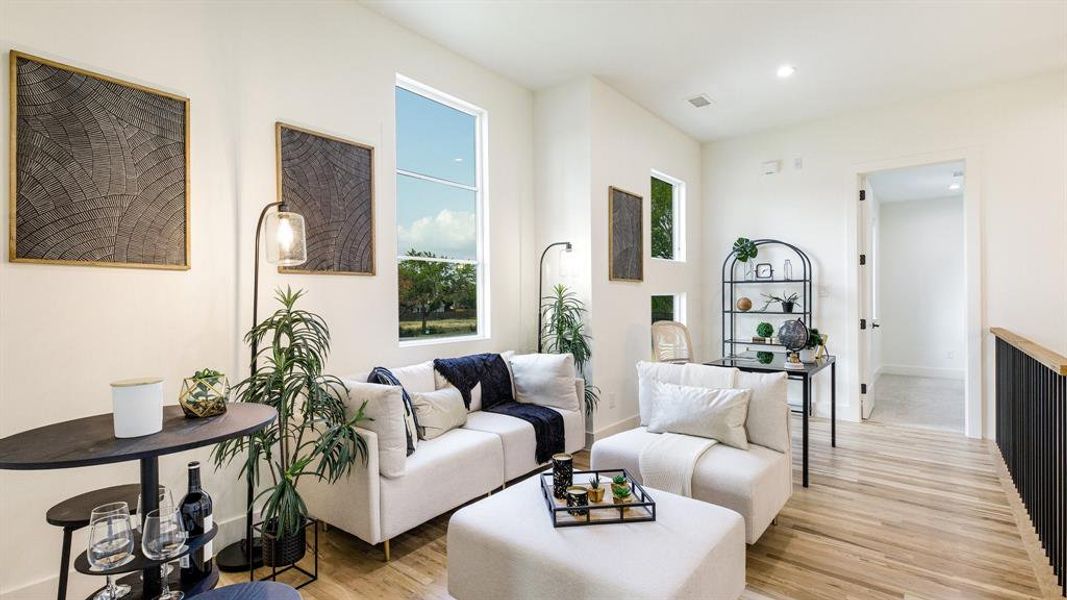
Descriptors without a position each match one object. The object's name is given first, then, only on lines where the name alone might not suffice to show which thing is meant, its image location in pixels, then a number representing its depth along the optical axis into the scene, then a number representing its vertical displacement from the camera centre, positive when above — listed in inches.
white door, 209.0 +2.2
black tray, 76.5 -32.3
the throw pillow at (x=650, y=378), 124.2 -19.4
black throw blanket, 137.9 -26.9
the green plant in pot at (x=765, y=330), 175.5 -11.7
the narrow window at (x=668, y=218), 224.2 +34.8
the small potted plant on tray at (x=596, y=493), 81.5 -30.6
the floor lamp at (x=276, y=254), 98.5 +8.9
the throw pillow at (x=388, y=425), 99.8 -24.1
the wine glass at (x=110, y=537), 50.5 -23.0
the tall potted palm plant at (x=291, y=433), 93.7 -25.2
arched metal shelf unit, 218.5 +1.3
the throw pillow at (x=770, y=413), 109.4 -24.7
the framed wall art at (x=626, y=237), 185.2 +22.0
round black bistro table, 53.1 -15.7
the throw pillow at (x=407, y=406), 111.8 -23.5
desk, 140.4 -20.2
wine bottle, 62.8 -26.2
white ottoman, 64.8 -34.0
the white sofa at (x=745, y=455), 96.7 -32.3
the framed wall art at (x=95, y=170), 82.0 +22.4
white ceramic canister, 60.1 -12.1
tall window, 148.2 +25.1
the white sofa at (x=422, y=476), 98.6 -36.9
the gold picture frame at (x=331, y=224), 115.2 +18.8
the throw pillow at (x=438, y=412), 121.3 -26.8
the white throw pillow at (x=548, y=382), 148.6 -24.1
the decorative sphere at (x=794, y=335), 159.6 -12.2
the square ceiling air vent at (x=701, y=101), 193.6 +72.9
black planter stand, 92.7 -48.8
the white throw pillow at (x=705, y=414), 109.2 -25.1
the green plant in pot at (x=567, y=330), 170.1 -10.6
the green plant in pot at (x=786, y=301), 219.3 -2.4
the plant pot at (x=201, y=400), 71.6 -13.6
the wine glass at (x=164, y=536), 52.7 -23.9
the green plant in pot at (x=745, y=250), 227.1 +19.8
